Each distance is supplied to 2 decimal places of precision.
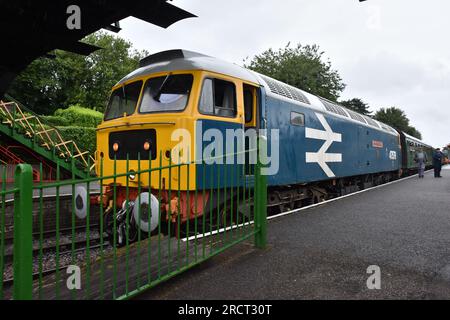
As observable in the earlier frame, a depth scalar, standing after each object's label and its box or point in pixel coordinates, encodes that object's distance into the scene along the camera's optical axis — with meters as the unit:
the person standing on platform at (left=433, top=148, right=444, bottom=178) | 18.71
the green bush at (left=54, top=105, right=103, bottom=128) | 20.80
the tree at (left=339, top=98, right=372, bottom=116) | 58.59
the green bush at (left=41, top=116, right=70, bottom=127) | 19.84
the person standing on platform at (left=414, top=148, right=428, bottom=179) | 19.41
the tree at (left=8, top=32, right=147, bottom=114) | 30.92
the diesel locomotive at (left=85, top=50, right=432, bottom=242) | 5.14
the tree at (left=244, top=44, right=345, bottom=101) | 32.03
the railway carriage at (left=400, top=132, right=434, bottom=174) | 21.20
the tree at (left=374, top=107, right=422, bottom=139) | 71.06
